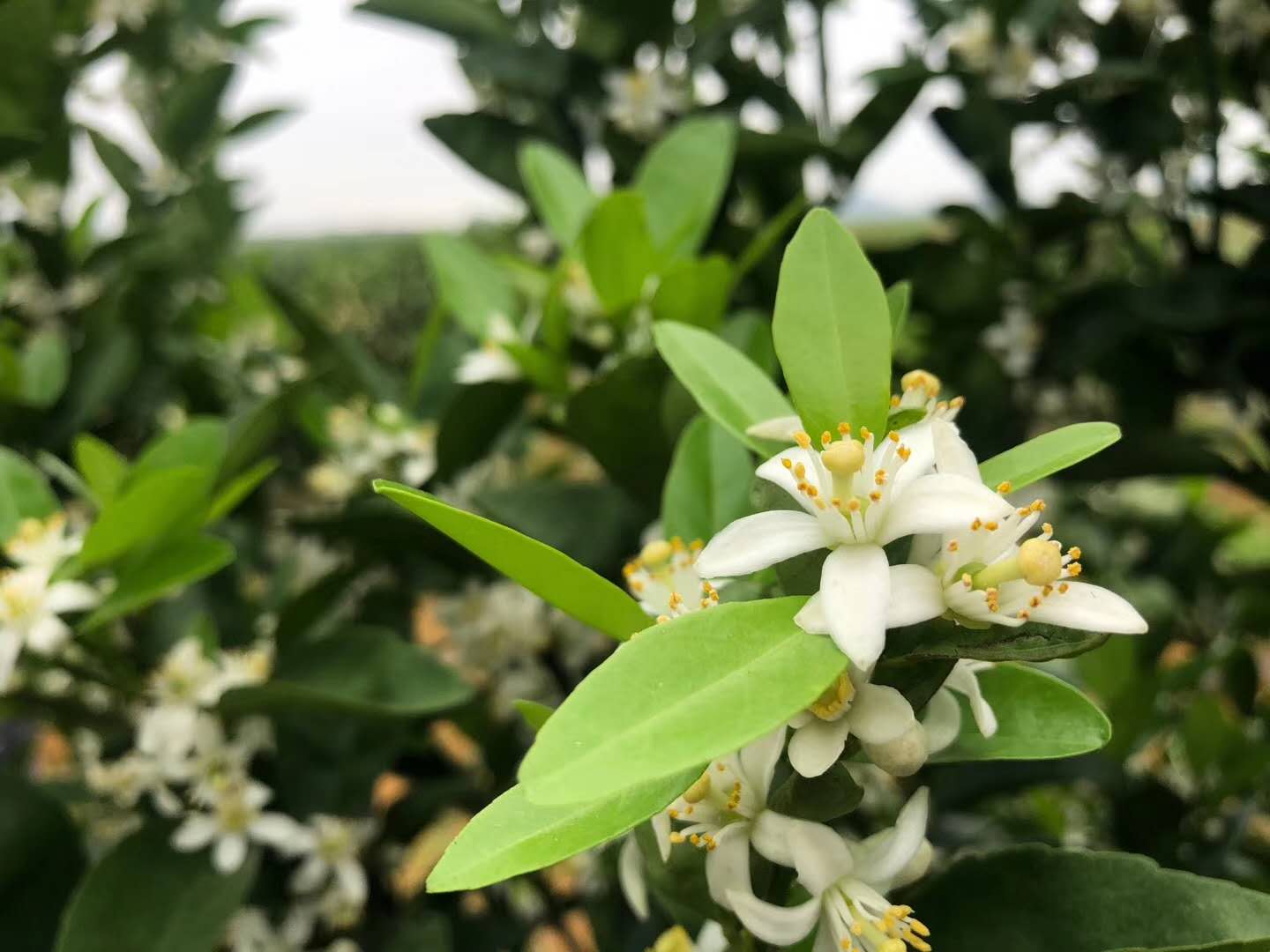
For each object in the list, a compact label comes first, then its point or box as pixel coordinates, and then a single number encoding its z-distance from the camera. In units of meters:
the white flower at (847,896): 0.11
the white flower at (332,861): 0.22
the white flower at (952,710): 0.11
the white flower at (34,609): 0.18
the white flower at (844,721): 0.11
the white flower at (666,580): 0.13
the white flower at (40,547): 0.19
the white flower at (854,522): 0.10
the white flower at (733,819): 0.12
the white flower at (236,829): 0.20
